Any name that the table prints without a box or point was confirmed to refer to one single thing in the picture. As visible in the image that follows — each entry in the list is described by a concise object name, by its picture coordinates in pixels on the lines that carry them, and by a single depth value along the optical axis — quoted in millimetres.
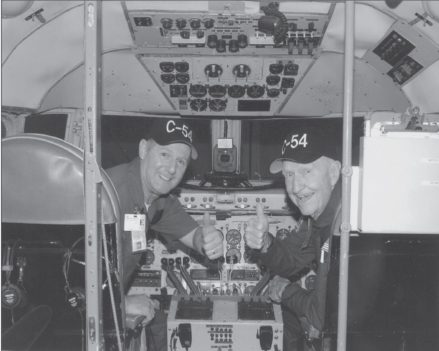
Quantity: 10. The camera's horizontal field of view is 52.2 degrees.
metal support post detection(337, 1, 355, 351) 1638
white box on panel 1723
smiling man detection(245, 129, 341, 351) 2492
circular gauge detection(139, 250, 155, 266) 3955
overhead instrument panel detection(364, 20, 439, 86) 3039
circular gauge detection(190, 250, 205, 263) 3939
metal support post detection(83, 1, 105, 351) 1653
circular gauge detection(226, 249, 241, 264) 3955
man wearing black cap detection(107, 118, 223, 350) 2873
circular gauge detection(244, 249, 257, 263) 3939
